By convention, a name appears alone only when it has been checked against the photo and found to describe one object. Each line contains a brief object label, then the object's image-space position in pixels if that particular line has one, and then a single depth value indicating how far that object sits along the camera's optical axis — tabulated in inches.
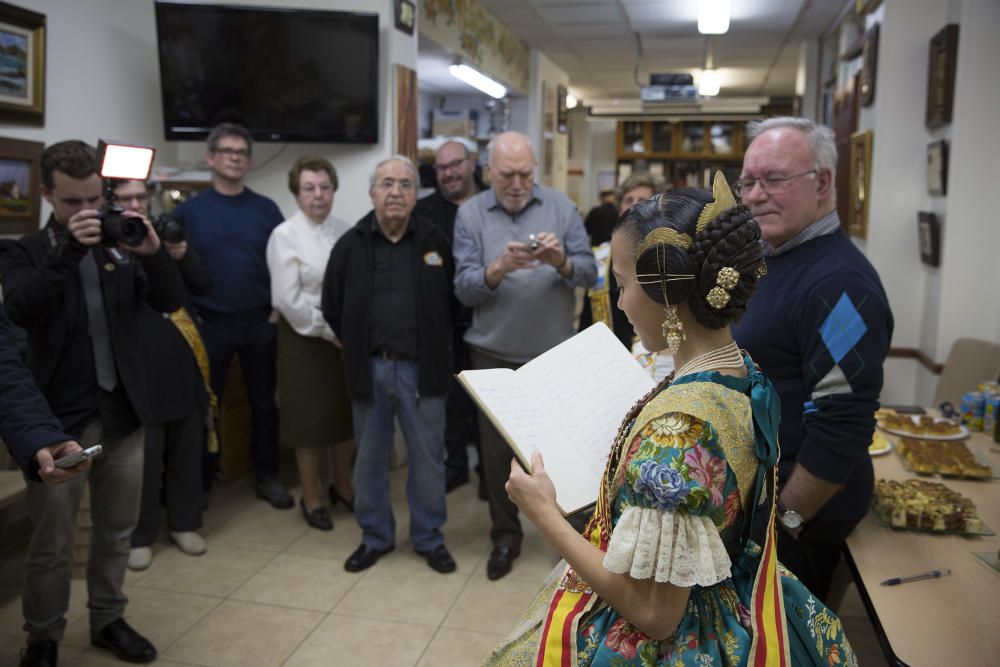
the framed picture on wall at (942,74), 153.9
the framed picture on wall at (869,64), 183.0
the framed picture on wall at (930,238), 159.3
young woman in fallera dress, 44.2
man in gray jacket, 130.3
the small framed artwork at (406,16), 178.7
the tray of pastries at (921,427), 107.9
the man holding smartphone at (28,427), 73.6
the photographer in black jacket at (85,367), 93.3
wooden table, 59.4
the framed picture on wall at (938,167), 157.0
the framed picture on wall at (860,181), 182.2
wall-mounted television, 166.2
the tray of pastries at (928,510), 78.4
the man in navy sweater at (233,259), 150.9
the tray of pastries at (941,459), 94.3
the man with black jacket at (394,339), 129.3
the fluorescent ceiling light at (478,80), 274.9
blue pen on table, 69.1
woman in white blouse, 145.3
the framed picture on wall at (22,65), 130.3
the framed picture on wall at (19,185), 130.1
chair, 136.3
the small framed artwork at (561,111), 393.1
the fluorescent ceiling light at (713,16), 250.2
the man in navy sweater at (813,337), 69.7
